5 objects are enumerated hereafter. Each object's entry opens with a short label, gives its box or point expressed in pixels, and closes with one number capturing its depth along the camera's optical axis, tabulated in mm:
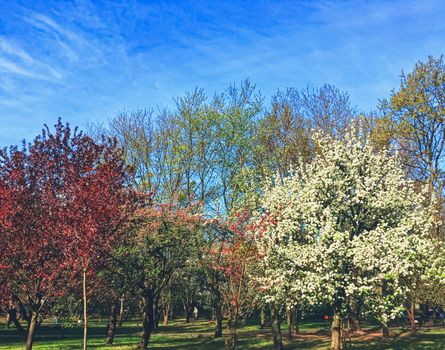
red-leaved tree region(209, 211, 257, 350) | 24906
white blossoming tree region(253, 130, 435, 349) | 21094
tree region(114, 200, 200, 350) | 25938
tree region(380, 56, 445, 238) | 35219
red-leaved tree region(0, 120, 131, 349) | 15656
